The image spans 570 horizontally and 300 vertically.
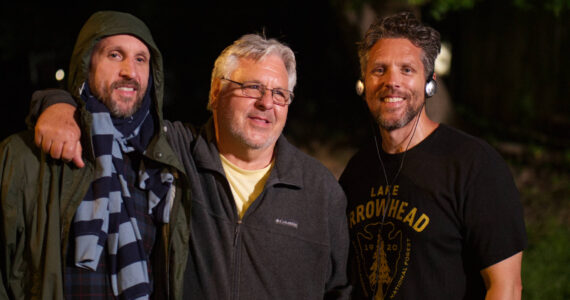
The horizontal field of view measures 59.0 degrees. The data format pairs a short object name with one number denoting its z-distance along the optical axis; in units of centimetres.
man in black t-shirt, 252
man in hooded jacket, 220
